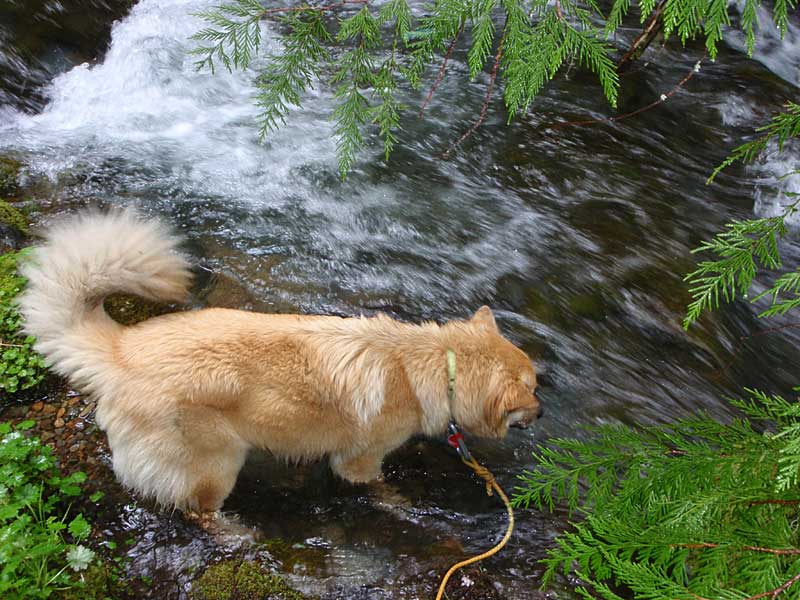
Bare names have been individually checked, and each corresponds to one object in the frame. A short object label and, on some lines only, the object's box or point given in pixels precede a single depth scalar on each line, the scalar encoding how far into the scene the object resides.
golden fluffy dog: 3.06
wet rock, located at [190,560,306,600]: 2.99
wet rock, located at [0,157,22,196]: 5.26
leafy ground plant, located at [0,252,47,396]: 3.67
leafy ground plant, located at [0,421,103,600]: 2.73
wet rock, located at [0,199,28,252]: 4.60
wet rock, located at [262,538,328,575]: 3.21
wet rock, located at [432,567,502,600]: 3.13
